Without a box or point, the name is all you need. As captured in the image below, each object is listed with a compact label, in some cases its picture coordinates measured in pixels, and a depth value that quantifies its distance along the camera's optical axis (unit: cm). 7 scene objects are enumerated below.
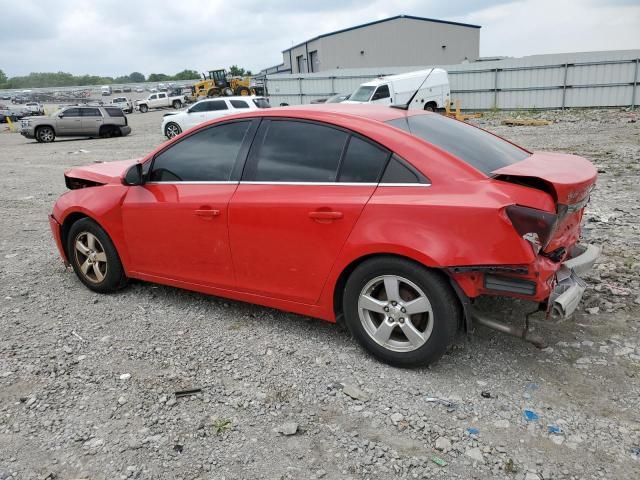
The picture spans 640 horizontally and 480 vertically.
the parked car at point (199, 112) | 2028
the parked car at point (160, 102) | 4966
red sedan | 290
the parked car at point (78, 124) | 2297
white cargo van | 2116
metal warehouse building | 4625
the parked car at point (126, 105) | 4859
